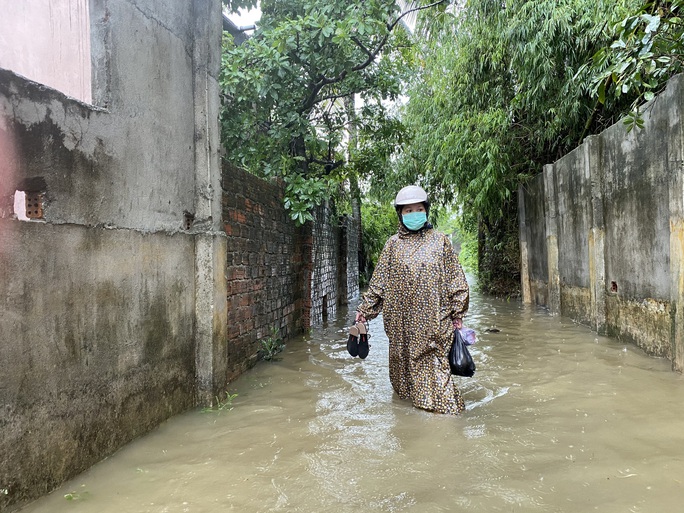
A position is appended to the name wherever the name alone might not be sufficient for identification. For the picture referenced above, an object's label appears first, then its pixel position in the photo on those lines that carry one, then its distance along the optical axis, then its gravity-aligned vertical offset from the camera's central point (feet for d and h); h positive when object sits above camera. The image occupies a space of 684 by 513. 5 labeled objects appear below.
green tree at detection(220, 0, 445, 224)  18.97 +8.17
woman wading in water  12.51 -1.08
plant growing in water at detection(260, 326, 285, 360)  18.38 -2.96
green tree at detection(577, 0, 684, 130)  12.67 +5.60
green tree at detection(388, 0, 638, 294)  24.08 +9.42
